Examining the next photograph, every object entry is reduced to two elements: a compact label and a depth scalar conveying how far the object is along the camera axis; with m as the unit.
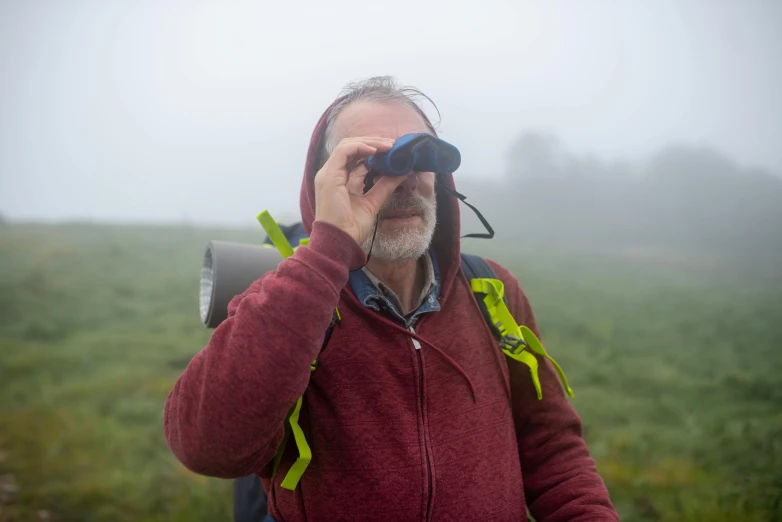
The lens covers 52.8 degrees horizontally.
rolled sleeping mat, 1.14
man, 0.86
